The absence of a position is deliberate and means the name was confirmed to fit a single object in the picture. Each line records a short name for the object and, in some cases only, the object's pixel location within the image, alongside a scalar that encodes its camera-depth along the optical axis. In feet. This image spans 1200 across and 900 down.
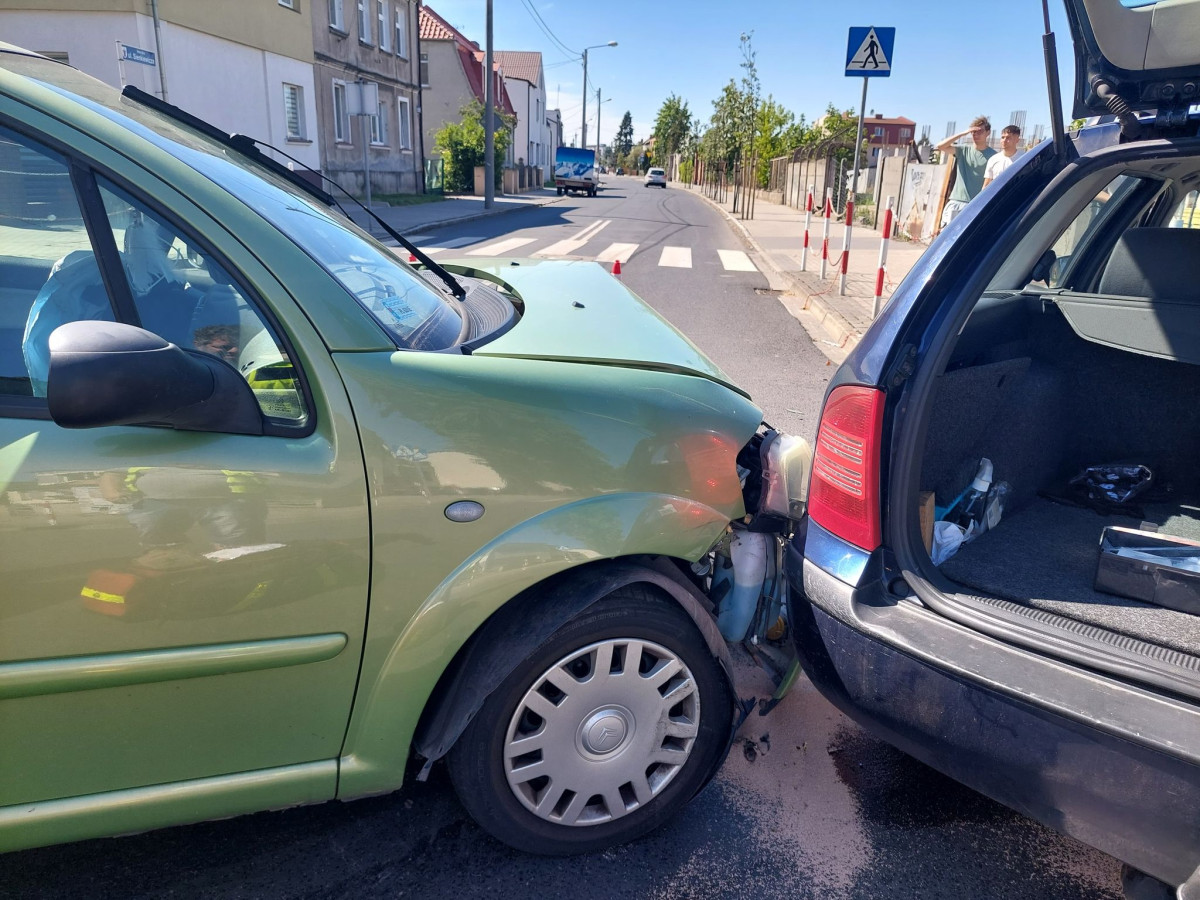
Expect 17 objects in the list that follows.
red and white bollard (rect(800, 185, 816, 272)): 40.57
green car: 5.11
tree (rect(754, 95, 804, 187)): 104.29
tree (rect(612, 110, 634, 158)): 451.98
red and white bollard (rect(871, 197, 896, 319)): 26.43
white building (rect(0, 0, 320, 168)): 51.96
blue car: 5.33
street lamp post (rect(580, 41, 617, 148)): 207.10
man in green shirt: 33.24
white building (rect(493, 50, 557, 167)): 195.21
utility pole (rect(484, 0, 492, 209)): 69.10
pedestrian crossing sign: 32.53
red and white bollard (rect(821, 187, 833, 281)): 35.70
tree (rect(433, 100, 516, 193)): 113.39
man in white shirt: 28.32
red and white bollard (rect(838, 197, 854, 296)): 29.87
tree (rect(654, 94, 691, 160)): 244.22
